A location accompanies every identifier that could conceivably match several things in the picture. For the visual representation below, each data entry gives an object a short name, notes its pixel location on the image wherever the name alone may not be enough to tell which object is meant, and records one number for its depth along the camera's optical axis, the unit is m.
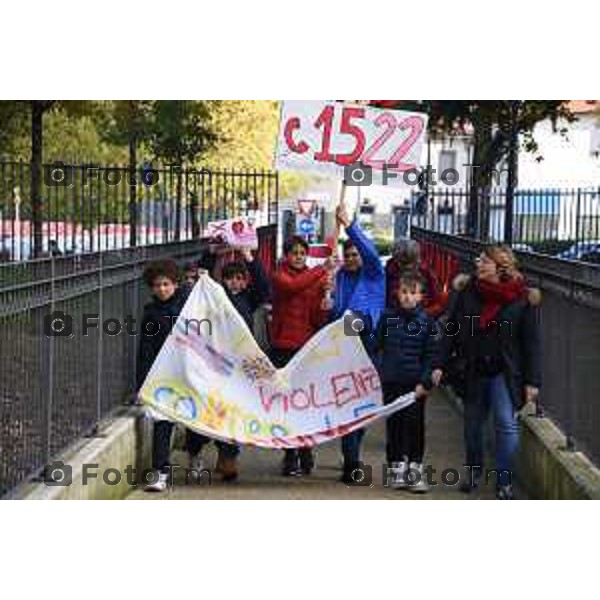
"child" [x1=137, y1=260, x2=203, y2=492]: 9.83
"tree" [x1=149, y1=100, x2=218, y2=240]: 21.80
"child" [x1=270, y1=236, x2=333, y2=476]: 10.37
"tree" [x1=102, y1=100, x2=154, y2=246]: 20.12
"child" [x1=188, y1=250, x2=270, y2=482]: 10.28
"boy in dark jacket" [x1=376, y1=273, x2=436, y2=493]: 9.73
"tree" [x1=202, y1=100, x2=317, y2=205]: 25.66
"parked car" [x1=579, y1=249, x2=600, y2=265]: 13.55
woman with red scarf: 9.33
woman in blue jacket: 10.25
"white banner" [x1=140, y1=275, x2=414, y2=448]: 9.93
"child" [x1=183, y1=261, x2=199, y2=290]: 10.89
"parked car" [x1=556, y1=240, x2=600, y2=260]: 14.50
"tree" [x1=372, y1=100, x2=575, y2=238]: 18.69
